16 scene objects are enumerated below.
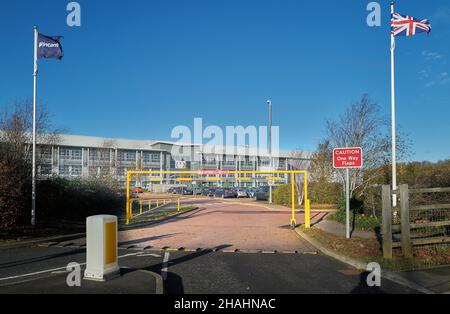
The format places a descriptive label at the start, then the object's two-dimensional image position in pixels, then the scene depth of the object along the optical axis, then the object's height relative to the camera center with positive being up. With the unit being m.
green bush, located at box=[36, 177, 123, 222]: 17.67 -1.60
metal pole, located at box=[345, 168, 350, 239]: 11.33 -1.29
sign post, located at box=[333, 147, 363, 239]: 11.59 +0.40
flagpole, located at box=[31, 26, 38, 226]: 14.69 +1.68
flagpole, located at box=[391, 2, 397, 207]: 14.60 +3.52
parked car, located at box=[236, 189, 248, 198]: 53.76 -3.41
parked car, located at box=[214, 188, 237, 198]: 52.55 -3.33
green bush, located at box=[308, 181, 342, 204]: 28.78 -1.78
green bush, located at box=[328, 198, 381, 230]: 13.02 -1.76
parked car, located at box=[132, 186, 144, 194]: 54.17 -2.85
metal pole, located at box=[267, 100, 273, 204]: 35.69 +4.67
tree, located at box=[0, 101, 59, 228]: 13.40 -0.01
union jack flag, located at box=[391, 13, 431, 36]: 14.69 +5.83
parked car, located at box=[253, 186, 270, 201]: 43.31 -2.99
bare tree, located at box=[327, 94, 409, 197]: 17.06 +0.36
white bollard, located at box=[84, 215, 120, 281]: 6.64 -1.46
